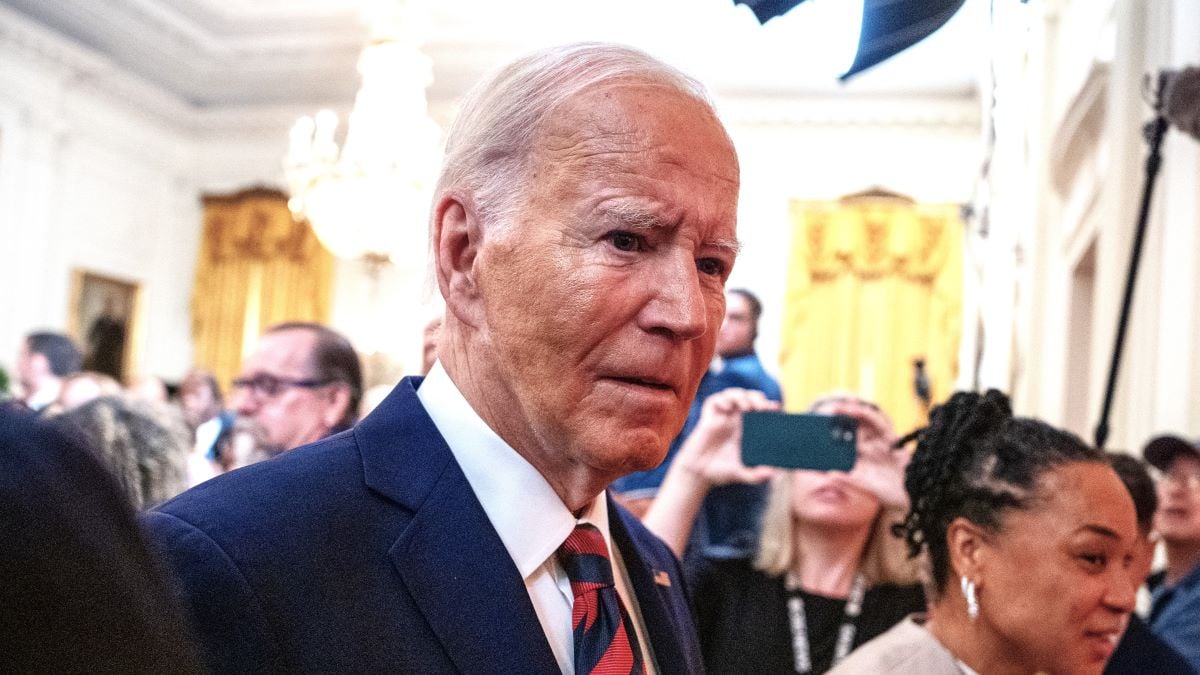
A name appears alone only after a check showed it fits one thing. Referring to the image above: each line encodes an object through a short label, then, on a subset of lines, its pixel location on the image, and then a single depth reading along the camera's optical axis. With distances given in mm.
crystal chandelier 9656
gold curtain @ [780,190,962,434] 12977
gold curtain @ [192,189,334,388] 14766
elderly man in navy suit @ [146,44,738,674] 1208
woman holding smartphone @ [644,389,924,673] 2854
